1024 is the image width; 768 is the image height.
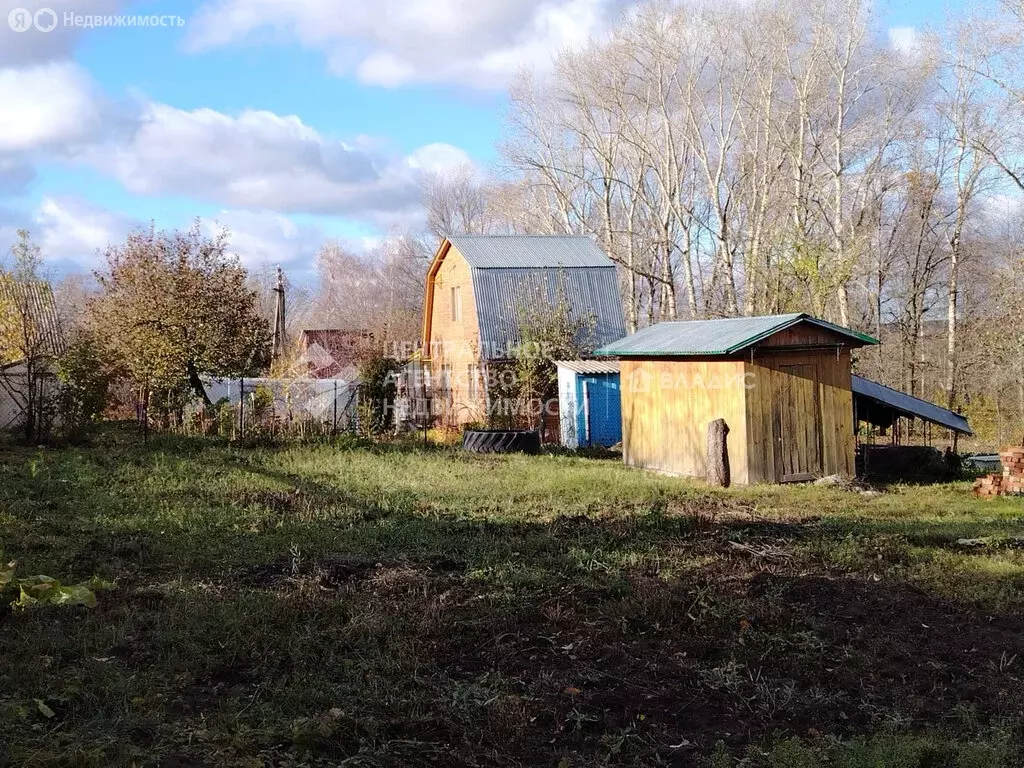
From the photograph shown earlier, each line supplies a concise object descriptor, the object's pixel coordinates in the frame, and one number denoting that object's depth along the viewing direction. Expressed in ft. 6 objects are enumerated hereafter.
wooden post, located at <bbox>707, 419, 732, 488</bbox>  45.68
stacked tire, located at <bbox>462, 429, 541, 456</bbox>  60.95
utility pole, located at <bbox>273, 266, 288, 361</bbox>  99.68
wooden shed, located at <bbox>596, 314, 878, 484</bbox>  46.68
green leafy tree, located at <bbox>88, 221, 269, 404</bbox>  70.95
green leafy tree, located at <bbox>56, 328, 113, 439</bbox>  57.16
